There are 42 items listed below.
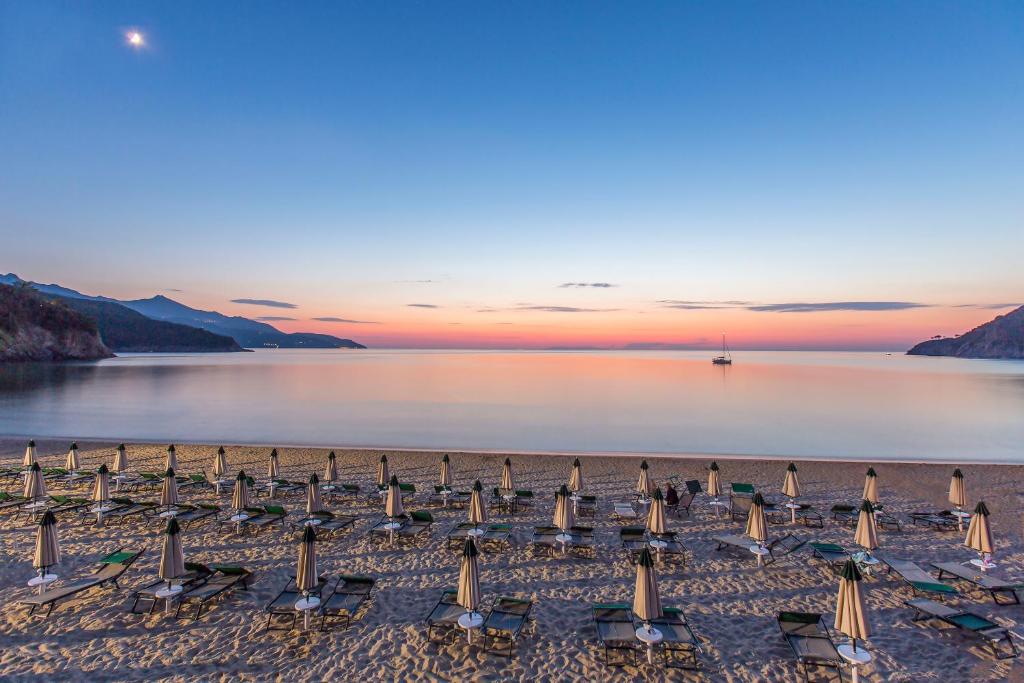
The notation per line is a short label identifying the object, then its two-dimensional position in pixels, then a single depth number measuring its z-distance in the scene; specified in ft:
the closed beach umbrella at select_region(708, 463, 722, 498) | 43.62
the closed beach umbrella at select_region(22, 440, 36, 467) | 50.31
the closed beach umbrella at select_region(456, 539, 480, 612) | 23.25
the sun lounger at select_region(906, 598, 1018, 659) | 23.52
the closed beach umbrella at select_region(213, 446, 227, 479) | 46.78
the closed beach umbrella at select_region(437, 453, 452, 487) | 46.03
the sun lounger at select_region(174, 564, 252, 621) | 26.66
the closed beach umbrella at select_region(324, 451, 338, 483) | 48.01
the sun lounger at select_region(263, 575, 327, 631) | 24.99
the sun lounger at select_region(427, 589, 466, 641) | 24.27
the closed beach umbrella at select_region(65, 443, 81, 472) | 49.93
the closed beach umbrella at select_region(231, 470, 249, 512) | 37.67
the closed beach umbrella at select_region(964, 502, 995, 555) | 29.60
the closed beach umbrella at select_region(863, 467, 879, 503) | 40.68
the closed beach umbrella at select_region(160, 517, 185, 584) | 25.18
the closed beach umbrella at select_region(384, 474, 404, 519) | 35.76
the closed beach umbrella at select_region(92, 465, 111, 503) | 38.63
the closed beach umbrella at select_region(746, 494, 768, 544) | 31.86
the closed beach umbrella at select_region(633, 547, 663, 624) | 21.84
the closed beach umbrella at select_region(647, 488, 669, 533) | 32.83
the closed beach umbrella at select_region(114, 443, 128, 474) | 47.85
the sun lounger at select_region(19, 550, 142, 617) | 25.94
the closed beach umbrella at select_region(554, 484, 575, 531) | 34.06
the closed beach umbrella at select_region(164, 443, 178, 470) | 46.25
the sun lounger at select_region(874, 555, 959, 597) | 27.43
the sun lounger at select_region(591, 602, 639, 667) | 22.84
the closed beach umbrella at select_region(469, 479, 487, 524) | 34.99
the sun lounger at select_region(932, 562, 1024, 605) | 27.99
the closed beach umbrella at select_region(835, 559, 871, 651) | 20.30
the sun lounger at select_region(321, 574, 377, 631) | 25.50
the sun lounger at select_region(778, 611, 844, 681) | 22.00
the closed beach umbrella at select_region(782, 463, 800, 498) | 41.45
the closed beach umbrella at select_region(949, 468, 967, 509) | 38.63
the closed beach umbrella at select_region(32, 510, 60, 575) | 26.76
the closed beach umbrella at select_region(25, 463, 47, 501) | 39.11
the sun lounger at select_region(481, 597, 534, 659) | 23.62
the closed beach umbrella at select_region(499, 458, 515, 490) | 43.75
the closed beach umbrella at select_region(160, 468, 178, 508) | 38.75
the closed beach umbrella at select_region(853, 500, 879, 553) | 29.94
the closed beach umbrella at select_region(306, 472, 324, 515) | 38.11
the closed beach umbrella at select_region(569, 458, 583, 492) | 43.65
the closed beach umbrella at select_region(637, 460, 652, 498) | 43.91
